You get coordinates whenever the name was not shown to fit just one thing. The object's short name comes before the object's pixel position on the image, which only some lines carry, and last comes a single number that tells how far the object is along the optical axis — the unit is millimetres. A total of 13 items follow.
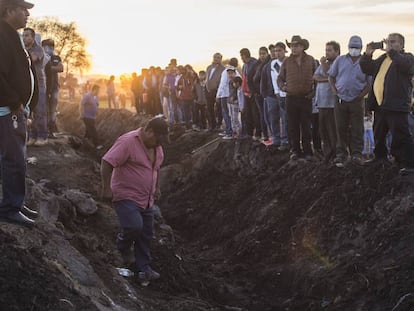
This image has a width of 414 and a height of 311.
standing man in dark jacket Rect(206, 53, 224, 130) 17453
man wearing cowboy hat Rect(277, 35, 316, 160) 11234
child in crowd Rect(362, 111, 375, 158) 14574
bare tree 54788
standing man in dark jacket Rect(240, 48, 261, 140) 14055
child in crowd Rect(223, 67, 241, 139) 15320
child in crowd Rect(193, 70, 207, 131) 19391
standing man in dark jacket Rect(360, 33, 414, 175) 9008
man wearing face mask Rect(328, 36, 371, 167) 10297
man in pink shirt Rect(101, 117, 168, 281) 7363
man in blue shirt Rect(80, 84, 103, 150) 21155
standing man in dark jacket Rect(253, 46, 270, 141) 13523
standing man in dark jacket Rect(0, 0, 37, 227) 6168
